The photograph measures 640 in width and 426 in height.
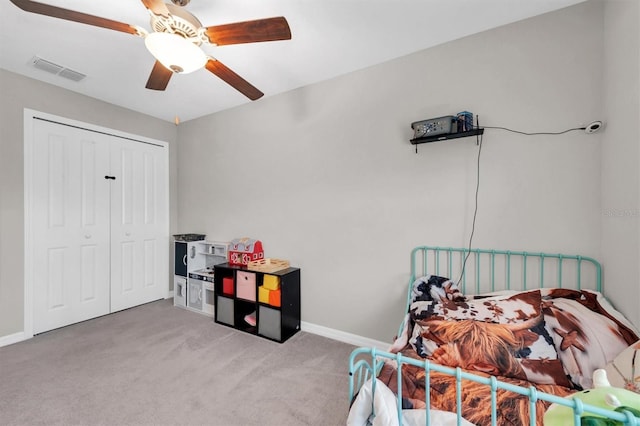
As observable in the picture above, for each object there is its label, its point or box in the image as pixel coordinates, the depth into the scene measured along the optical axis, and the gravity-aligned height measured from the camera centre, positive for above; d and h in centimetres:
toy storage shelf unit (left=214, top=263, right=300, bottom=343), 252 -90
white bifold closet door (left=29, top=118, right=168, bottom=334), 264 -14
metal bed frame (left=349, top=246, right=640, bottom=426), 166 -40
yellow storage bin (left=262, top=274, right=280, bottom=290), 254 -68
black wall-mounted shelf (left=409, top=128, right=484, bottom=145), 186 +55
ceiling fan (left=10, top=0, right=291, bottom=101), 127 +94
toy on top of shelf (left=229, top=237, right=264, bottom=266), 288 -44
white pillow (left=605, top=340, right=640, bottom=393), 98 -62
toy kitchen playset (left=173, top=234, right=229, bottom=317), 319 -76
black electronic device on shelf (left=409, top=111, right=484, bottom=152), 188 +61
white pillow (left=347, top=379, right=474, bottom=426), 90 -70
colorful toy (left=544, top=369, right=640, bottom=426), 65 -48
